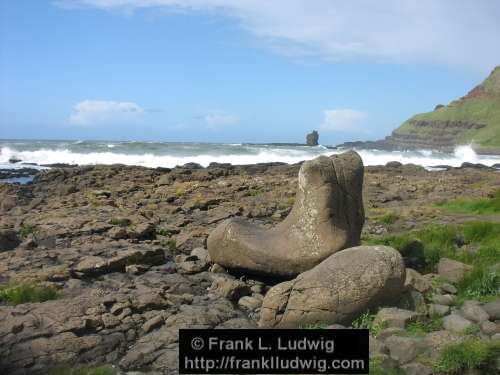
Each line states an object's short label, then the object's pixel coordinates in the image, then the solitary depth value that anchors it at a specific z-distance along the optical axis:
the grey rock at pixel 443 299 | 7.30
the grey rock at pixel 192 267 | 9.60
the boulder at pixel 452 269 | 8.37
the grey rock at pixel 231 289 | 8.30
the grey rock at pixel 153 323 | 6.97
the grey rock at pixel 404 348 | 5.50
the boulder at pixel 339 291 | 6.78
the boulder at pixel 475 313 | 6.46
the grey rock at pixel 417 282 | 7.60
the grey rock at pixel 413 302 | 7.00
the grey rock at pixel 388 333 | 6.08
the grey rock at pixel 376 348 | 5.68
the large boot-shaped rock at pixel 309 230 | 8.78
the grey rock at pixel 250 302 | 8.00
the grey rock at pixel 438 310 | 6.86
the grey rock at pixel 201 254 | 10.13
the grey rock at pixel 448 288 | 7.91
